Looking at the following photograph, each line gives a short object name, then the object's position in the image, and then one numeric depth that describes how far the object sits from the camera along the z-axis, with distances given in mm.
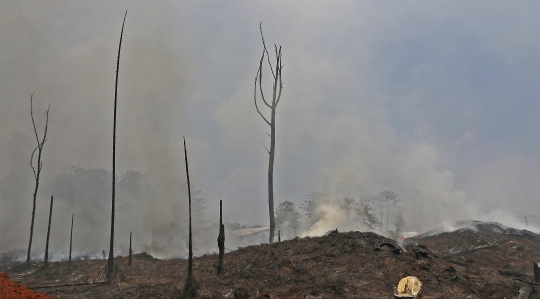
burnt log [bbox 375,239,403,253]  18166
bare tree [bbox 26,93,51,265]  30128
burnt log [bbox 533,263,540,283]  14117
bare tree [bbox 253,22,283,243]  32906
